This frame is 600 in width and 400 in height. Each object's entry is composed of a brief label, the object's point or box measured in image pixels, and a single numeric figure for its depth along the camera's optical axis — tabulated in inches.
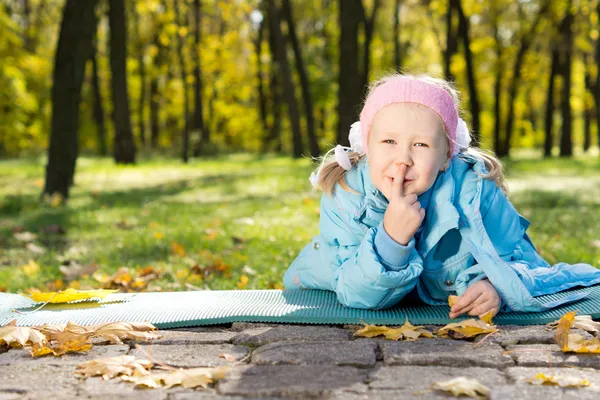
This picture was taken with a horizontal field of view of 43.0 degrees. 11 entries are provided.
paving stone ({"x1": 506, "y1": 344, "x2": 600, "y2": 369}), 106.0
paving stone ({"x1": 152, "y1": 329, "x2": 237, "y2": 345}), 123.0
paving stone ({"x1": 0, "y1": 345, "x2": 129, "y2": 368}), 111.6
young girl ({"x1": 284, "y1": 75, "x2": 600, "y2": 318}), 132.2
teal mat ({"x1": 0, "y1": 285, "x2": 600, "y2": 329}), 134.0
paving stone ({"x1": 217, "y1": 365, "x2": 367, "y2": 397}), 93.9
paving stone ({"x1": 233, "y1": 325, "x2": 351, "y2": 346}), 121.9
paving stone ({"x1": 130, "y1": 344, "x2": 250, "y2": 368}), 110.1
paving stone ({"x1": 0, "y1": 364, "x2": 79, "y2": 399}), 96.9
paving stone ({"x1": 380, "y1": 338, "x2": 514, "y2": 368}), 107.0
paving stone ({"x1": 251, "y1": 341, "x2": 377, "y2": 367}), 107.8
